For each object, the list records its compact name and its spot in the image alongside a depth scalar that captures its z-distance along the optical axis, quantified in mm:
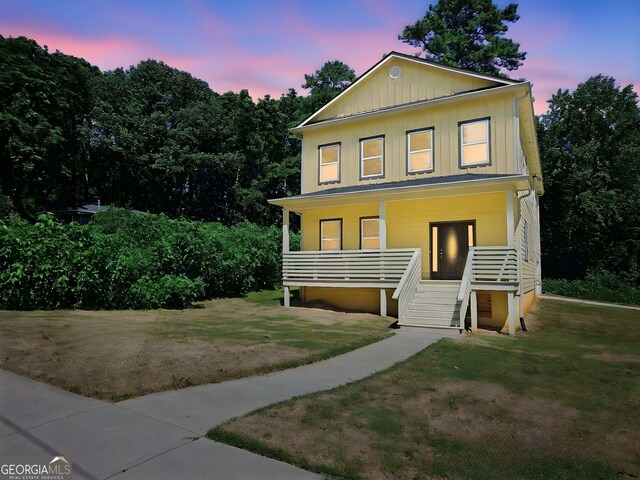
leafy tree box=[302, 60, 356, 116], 40000
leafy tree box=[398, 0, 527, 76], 39750
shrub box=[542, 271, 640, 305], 23016
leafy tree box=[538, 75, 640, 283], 30203
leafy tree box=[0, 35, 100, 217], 33781
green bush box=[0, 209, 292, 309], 12594
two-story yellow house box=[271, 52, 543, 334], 12930
